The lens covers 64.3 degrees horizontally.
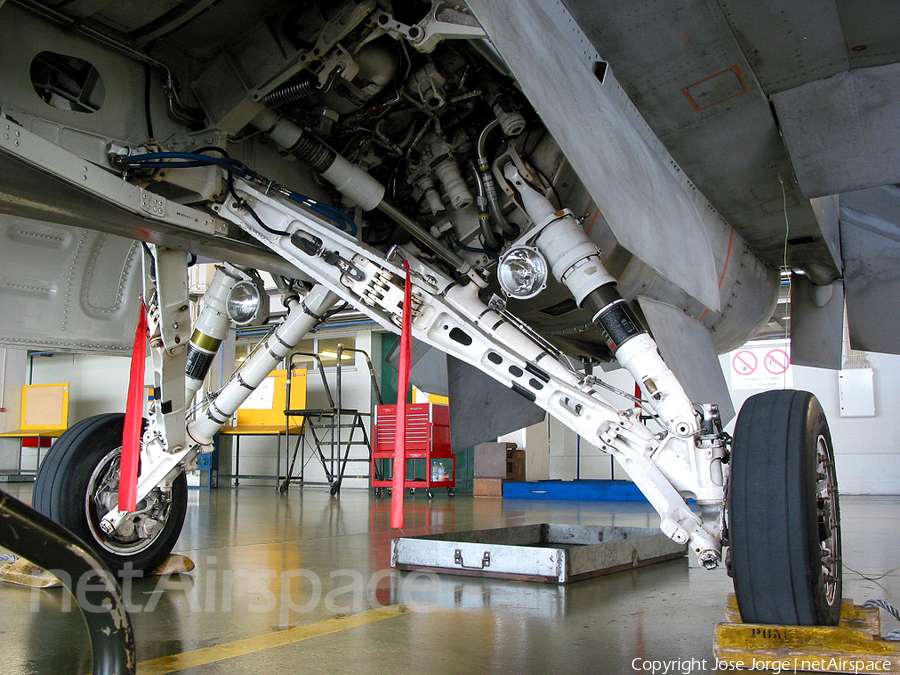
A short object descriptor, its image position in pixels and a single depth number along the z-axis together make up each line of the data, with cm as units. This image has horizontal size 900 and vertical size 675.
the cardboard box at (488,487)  1373
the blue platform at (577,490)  1223
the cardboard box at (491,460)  1409
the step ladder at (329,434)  1303
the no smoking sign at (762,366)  1554
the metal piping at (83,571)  78
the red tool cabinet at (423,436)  1209
